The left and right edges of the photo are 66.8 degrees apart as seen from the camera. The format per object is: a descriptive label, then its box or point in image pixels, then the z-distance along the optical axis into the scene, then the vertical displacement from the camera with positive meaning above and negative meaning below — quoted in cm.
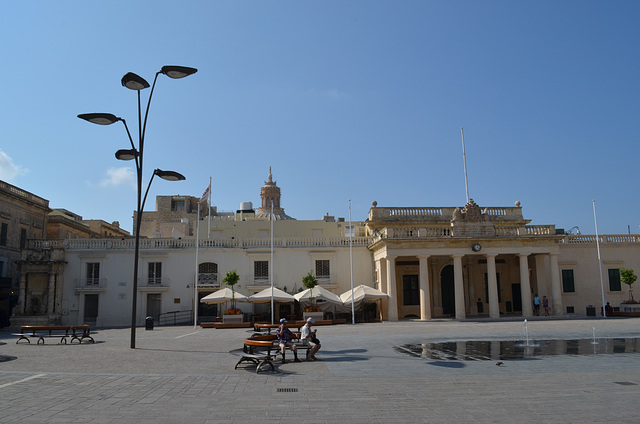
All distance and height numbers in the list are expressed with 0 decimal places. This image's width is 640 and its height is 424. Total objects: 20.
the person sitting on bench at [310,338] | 1398 -149
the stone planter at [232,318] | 2969 -182
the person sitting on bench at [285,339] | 1381 -149
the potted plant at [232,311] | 2972 -140
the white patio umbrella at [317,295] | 3016 -49
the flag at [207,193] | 3497 +682
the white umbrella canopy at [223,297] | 2998 -55
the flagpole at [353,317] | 2968 -189
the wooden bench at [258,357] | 1205 -172
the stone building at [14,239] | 3447 +377
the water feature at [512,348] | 1441 -206
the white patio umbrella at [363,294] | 3025 -48
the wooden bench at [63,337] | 1990 -188
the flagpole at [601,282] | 3260 +8
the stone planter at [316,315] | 3048 -174
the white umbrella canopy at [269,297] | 3010 -56
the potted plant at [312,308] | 3055 -132
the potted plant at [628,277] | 3350 +43
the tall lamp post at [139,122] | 1634 +567
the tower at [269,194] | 8856 +1697
